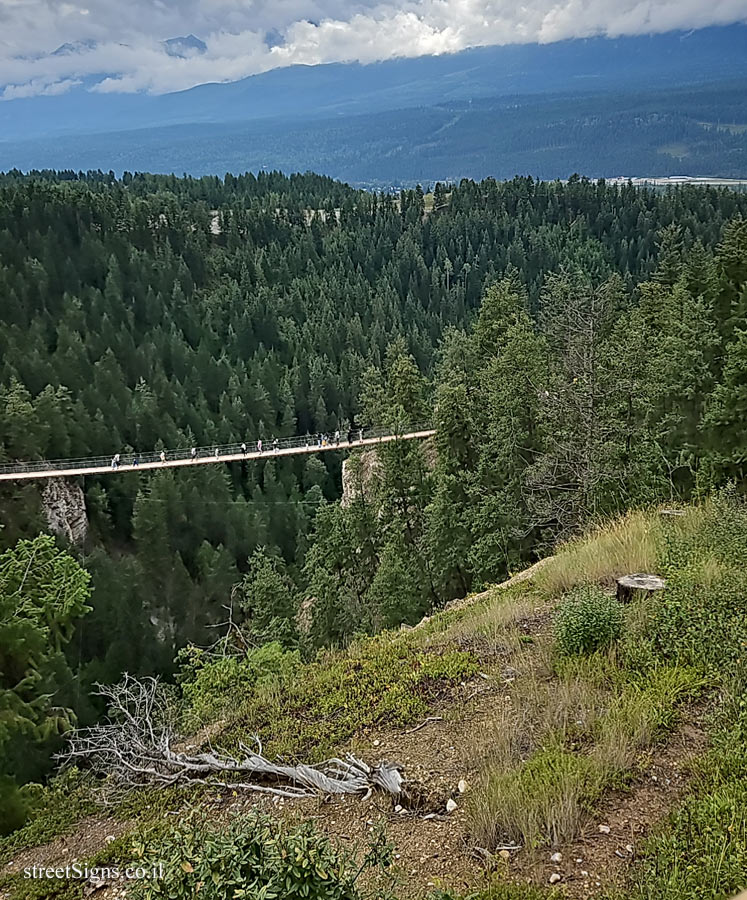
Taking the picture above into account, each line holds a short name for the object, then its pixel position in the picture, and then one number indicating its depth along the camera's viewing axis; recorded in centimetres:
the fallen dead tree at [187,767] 638
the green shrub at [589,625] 751
